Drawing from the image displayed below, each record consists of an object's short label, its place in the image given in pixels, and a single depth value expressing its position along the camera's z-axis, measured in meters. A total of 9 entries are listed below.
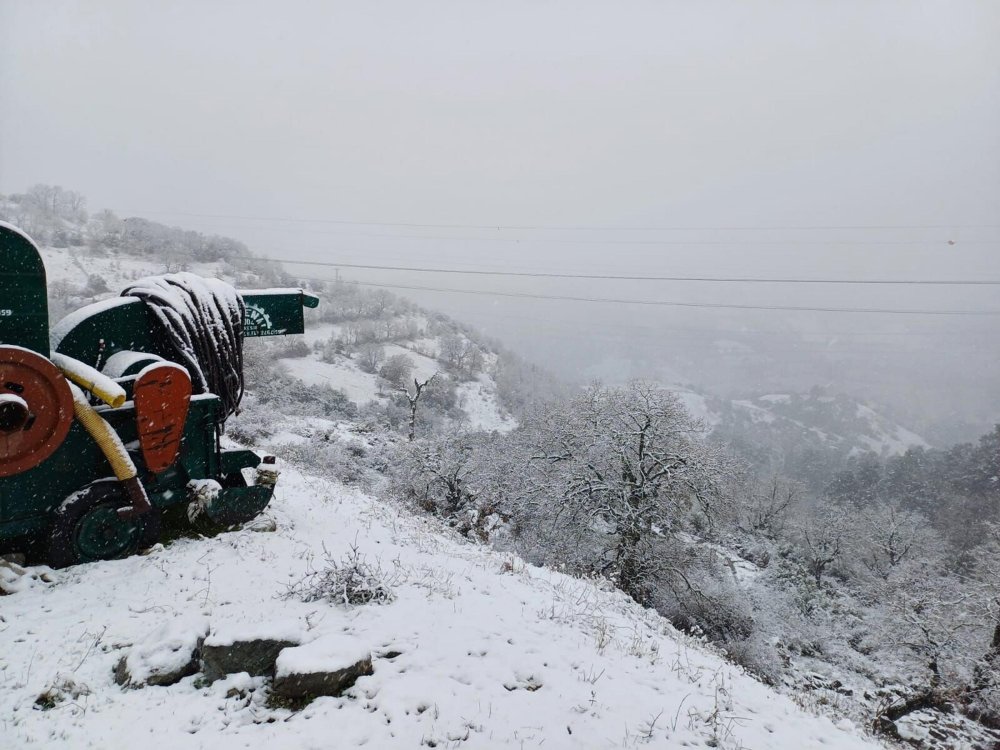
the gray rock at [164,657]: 3.54
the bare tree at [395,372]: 49.98
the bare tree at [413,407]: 33.84
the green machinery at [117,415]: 4.41
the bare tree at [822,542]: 30.09
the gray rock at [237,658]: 3.63
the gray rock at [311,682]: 3.44
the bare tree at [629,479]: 16.80
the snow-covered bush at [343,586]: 4.70
